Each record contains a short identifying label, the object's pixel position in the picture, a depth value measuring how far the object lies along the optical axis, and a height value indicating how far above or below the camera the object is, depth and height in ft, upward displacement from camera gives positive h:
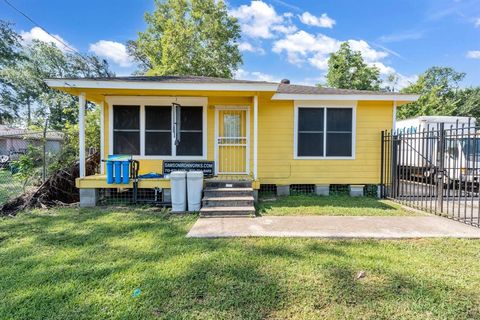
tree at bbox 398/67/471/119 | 74.90 +14.51
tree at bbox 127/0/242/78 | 66.64 +30.39
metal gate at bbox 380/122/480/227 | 19.36 -1.91
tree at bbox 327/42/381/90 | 79.10 +24.65
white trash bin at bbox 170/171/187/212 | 20.49 -2.68
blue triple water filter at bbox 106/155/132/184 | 21.80 -1.31
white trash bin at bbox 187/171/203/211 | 20.59 -2.68
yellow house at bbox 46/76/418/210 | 25.98 +2.27
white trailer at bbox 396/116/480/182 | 19.37 +4.29
